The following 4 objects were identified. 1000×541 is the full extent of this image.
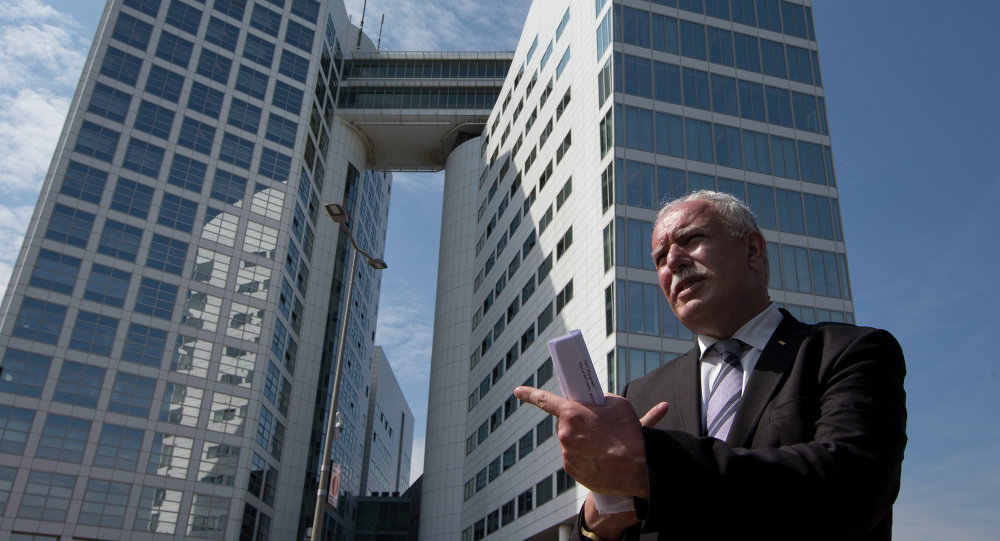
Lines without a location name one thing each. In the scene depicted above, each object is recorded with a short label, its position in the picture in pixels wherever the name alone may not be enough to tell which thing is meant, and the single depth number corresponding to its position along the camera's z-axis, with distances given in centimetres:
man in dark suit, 226
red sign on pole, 1928
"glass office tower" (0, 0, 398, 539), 5606
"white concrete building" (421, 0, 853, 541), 4169
